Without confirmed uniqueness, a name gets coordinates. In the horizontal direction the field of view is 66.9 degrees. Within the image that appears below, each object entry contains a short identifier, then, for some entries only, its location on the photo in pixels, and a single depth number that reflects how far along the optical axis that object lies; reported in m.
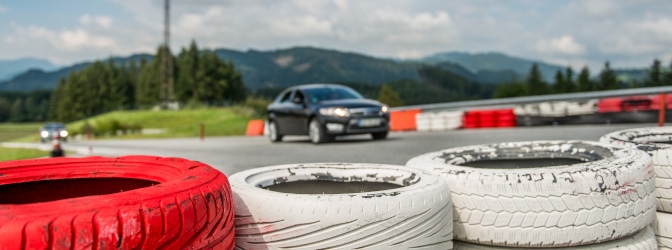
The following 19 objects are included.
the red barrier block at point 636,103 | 14.56
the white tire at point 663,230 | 3.17
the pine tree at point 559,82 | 116.88
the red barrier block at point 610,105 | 15.23
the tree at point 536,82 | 122.50
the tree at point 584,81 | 112.94
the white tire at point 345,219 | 2.27
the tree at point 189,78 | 113.81
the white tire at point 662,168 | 3.21
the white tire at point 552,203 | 2.63
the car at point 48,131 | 33.22
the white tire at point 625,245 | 2.72
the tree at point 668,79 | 89.00
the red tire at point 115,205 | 1.53
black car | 12.06
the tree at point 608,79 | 108.94
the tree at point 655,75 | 99.97
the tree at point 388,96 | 141.06
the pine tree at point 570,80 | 114.62
